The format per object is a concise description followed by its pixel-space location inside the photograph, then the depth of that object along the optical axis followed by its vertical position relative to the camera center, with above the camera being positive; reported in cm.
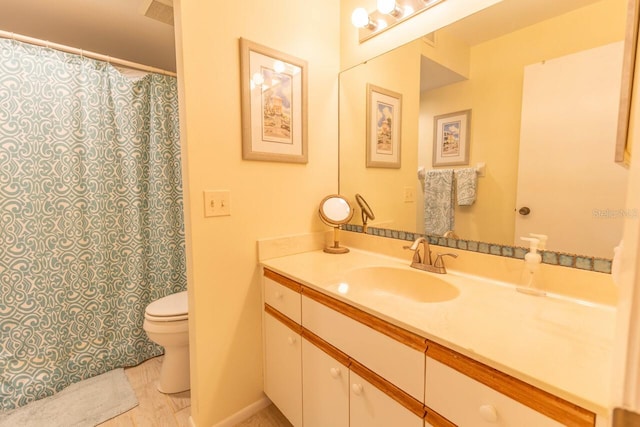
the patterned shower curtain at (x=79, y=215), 150 -15
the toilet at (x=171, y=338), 155 -82
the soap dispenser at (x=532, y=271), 93 -28
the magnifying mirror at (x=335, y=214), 156 -14
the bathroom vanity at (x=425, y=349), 56 -40
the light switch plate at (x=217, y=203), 123 -6
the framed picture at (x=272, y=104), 131 +41
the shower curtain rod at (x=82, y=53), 148 +80
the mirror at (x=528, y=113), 86 +27
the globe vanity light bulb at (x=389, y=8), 131 +84
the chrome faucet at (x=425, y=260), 119 -31
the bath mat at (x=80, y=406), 139 -114
